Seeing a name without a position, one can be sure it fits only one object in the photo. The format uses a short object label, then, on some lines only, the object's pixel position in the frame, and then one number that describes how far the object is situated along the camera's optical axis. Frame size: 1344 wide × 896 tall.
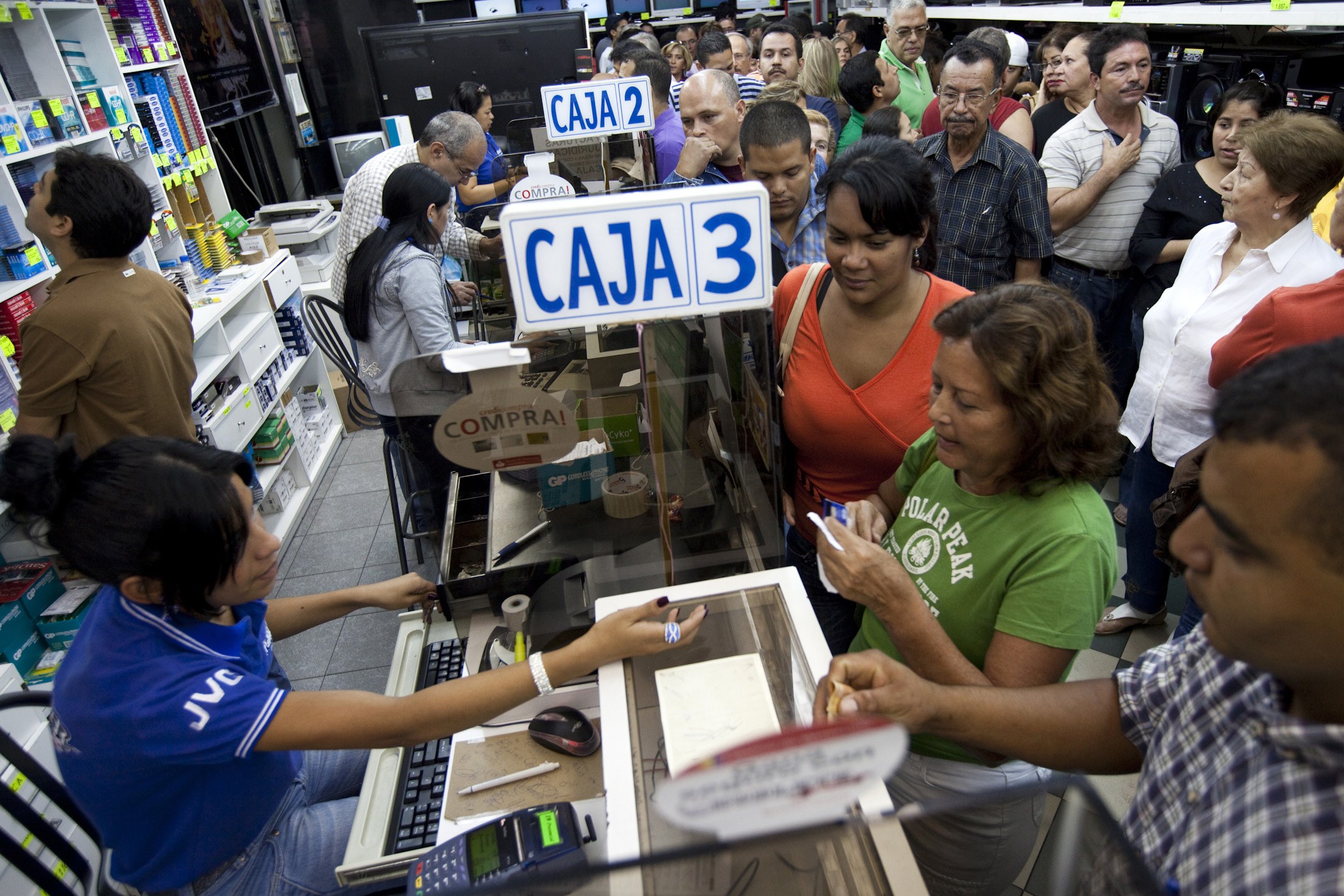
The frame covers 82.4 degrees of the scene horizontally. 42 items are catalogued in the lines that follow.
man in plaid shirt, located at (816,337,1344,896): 0.59
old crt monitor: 6.73
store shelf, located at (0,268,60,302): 2.54
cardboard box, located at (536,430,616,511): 1.54
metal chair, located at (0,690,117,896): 1.33
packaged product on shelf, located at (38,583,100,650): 2.55
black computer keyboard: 1.36
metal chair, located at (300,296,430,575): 2.85
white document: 0.98
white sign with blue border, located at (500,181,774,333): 1.10
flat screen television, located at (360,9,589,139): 6.66
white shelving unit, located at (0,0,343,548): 2.91
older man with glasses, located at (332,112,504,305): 3.43
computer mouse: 1.33
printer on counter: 4.99
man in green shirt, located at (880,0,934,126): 4.77
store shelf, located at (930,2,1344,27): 2.87
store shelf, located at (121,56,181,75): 3.60
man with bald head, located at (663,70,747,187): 3.21
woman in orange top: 1.61
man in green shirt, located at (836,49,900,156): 4.04
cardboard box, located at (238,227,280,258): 4.30
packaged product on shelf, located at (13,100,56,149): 2.76
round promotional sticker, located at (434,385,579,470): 1.42
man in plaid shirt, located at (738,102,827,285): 2.38
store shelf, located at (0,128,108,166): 2.66
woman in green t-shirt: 1.09
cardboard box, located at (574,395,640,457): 1.51
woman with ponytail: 2.64
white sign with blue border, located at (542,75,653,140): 3.70
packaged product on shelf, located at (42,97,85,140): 2.89
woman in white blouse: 1.95
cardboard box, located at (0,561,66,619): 2.50
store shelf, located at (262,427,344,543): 3.72
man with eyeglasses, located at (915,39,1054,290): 2.64
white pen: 1.29
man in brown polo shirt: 2.27
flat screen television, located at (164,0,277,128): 4.62
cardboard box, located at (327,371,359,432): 4.71
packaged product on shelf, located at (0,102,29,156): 2.60
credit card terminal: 1.06
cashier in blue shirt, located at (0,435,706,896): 1.09
